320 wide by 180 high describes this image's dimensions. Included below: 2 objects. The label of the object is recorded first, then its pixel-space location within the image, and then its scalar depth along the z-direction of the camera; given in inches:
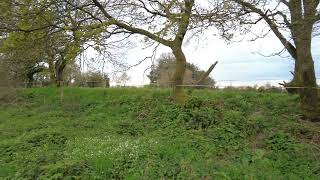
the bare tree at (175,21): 260.6
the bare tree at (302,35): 225.1
